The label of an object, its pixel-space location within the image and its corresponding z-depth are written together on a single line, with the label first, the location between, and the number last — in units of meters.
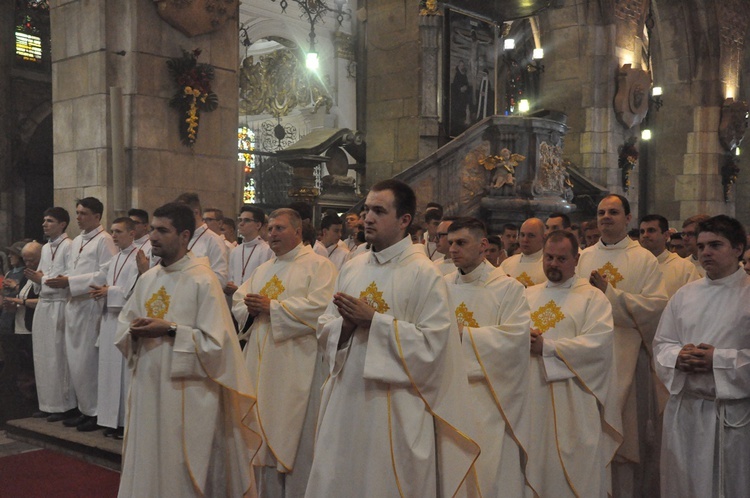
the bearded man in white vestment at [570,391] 4.82
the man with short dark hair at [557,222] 6.48
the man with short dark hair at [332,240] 9.02
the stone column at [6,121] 15.30
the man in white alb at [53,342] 7.38
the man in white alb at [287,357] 5.28
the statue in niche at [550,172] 12.91
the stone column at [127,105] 8.80
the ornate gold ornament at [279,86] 20.25
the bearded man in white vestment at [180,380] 4.32
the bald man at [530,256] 6.31
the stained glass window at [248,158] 16.92
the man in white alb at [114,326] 6.88
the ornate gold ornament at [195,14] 8.91
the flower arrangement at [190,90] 9.10
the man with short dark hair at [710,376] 4.34
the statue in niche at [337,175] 14.41
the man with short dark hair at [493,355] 4.53
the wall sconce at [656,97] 21.84
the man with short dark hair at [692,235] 6.94
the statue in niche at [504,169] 12.65
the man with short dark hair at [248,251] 7.24
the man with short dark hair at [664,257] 6.55
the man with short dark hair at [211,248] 7.17
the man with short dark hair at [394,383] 3.65
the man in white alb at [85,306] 7.15
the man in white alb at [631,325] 5.73
